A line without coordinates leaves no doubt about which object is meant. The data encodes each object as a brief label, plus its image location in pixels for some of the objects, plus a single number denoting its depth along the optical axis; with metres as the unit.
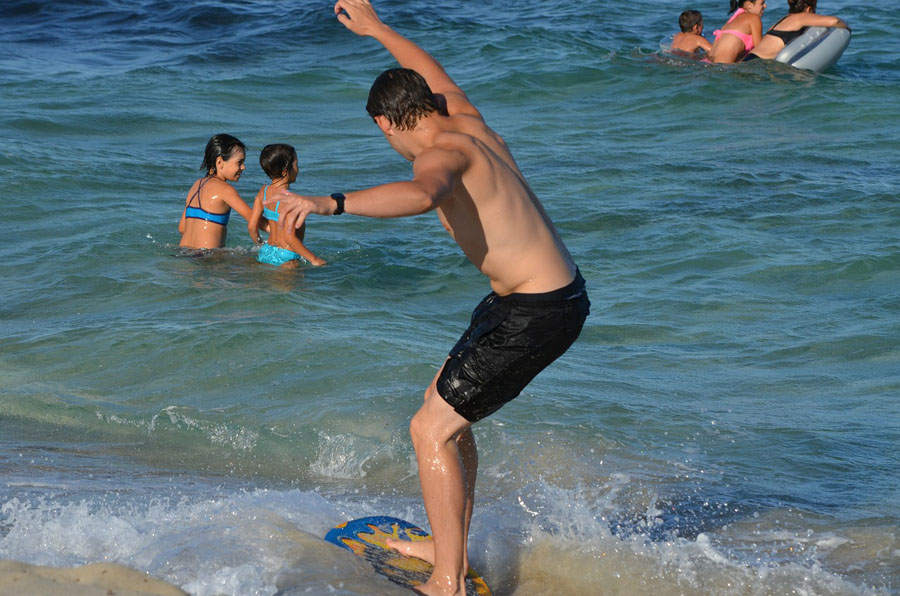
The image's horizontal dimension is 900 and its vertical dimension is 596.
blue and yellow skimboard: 8.45
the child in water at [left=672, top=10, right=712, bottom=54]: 35.50
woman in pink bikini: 34.09
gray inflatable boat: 33.19
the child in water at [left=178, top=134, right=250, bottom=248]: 18.25
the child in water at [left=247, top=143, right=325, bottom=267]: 17.62
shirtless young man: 7.79
